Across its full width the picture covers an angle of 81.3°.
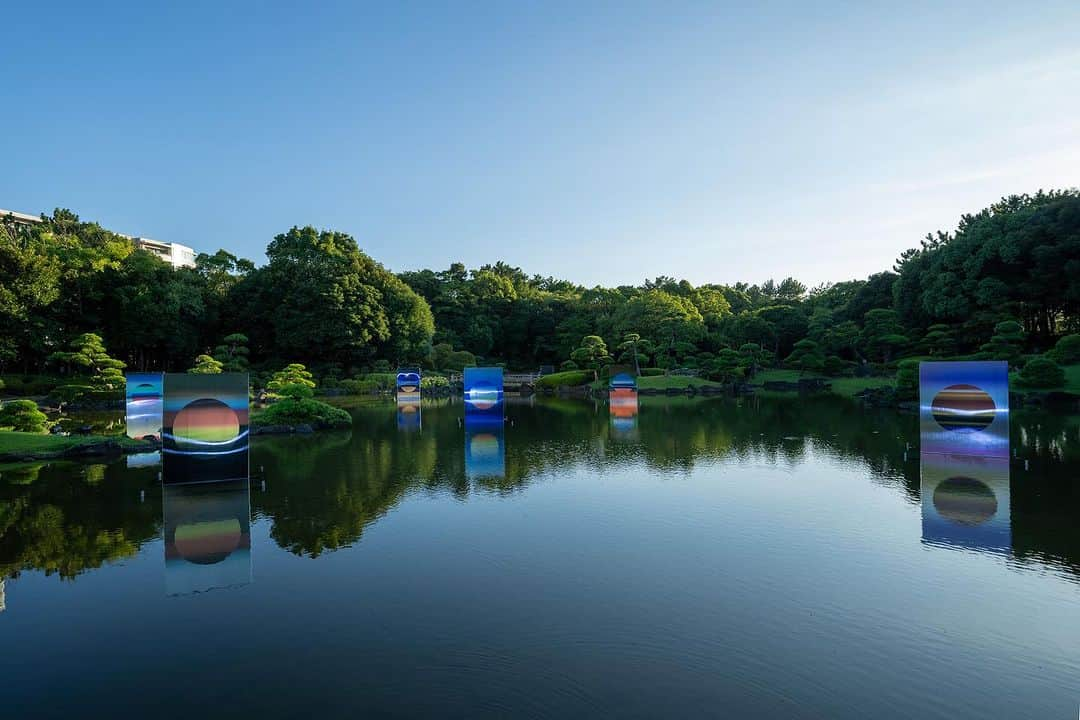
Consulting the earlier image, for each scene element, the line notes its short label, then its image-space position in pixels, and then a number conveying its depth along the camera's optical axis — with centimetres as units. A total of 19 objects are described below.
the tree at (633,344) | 3981
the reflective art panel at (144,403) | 1743
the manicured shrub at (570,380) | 3959
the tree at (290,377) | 2522
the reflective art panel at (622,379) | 3482
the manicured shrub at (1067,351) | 2559
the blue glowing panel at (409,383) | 3173
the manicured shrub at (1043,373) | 2347
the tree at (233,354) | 3189
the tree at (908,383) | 2452
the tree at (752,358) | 3794
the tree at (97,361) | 2527
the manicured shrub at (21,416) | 1591
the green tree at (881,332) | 3778
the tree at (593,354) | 3919
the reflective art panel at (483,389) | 2428
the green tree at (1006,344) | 2730
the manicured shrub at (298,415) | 1938
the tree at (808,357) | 3803
